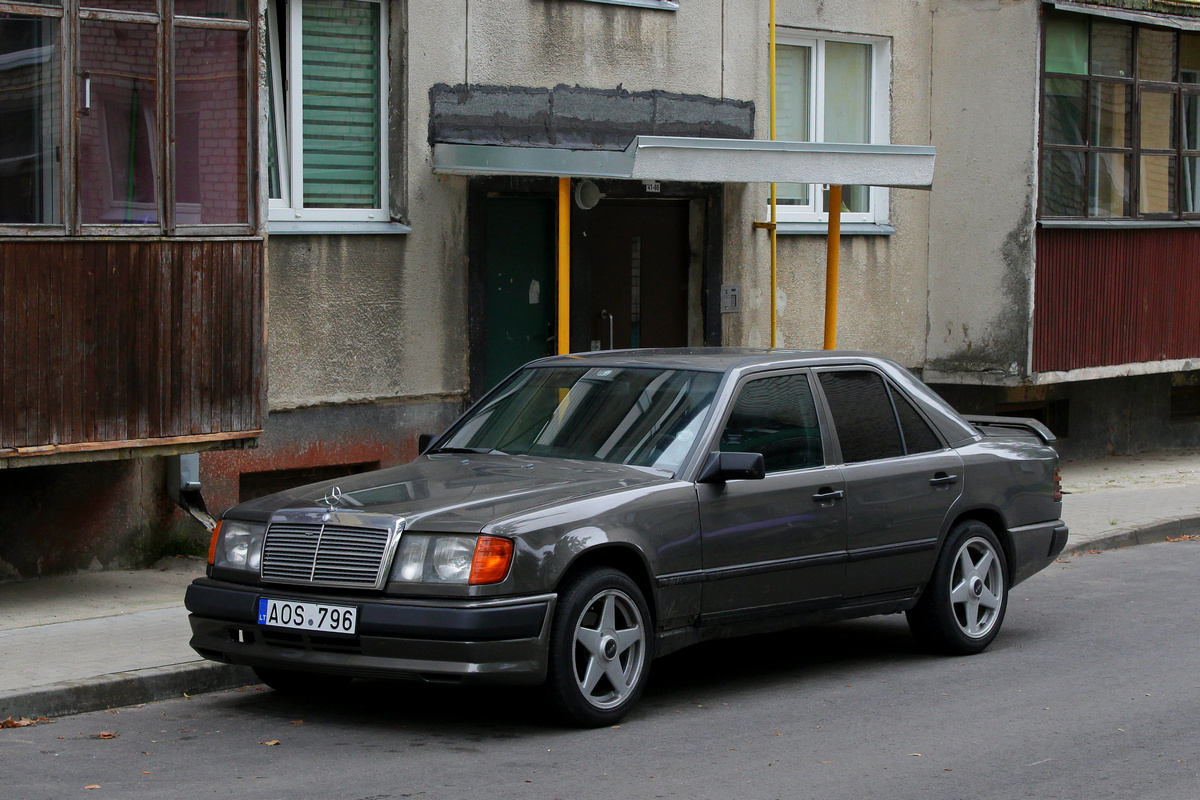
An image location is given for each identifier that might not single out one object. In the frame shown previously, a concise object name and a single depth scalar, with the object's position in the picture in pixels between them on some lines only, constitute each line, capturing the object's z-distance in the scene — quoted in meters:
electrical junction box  13.94
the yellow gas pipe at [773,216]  13.88
